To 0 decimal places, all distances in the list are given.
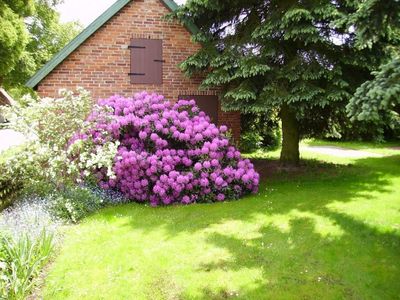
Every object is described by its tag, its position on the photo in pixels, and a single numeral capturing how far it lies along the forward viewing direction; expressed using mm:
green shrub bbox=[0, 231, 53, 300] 4637
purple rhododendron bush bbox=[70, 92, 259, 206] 8859
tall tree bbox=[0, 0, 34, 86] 21016
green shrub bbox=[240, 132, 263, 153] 17516
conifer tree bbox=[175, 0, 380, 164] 9805
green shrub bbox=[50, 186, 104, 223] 7805
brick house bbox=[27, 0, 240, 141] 12148
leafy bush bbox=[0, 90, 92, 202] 8219
